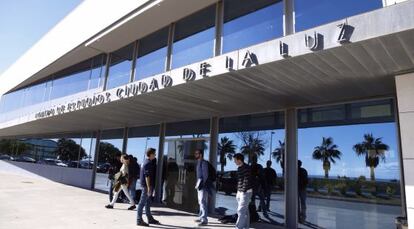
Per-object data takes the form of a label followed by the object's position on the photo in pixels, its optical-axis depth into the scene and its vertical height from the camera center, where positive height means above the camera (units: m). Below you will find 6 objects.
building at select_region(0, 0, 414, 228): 5.55 +1.97
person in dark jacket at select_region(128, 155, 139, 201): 10.88 +0.08
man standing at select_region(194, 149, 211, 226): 8.32 -0.10
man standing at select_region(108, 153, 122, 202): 12.22 +0.37
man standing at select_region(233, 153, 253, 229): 7.30 -0.20
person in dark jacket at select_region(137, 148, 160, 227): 8.02 -0.14
